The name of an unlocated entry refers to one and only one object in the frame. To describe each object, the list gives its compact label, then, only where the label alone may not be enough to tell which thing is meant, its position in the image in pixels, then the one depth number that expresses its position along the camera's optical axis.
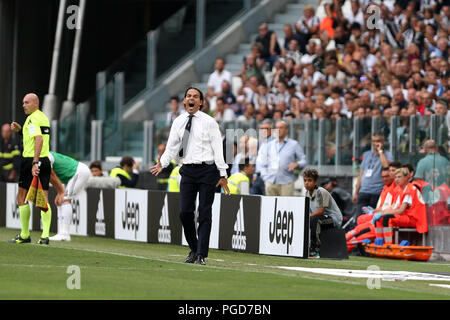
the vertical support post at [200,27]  31.16
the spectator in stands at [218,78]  28.39
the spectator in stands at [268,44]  28.30
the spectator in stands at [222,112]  26.95
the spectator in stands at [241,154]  21.72
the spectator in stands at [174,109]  27.12
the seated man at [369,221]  20.12
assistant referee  17.55
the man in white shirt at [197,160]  14.59
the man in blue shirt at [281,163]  22.09
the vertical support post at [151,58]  30.77
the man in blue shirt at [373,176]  21.59
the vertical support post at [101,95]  29.91
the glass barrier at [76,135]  29.80
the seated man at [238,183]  20.45
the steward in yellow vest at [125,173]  23.08
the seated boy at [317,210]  18.16
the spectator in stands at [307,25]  27.69
